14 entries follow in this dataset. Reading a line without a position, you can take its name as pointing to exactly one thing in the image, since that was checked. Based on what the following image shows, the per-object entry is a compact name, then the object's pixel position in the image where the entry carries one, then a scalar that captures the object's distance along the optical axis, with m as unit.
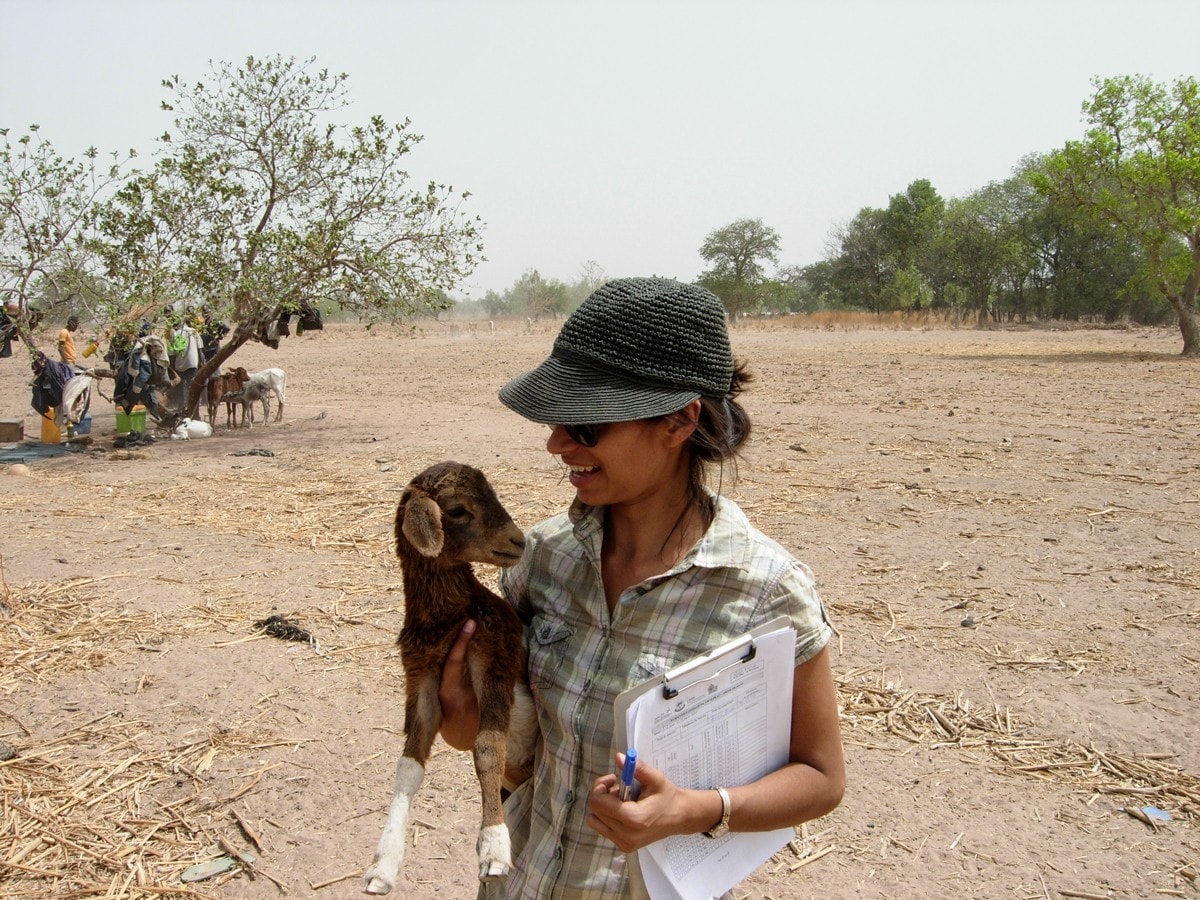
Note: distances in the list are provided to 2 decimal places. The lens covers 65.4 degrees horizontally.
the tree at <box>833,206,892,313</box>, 58.38
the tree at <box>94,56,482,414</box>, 14.18
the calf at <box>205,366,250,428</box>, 16.80
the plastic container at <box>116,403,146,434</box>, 15.56
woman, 1.87
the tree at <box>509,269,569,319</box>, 75.88
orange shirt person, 15.80
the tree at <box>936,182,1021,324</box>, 52.16
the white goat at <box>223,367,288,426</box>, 16.62
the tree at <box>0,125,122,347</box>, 13.33
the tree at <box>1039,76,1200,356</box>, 25.16
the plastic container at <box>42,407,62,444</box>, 15.20
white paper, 1.71
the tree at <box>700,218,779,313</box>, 60.22
